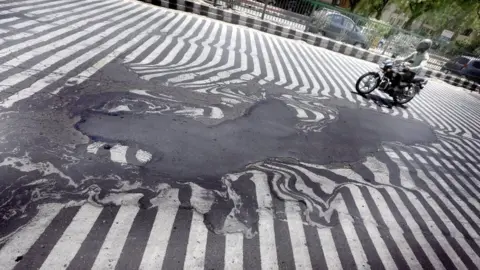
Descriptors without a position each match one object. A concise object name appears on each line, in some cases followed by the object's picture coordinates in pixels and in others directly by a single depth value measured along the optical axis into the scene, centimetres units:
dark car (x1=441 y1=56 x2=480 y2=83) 1614
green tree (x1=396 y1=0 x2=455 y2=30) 2592
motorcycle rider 794
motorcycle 820
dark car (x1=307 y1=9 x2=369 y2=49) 1442
